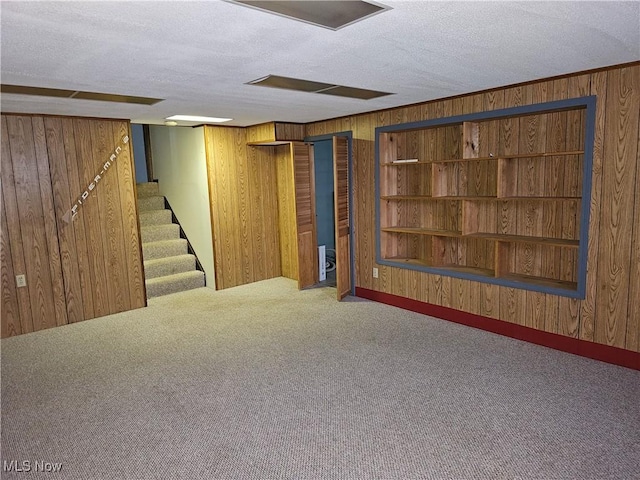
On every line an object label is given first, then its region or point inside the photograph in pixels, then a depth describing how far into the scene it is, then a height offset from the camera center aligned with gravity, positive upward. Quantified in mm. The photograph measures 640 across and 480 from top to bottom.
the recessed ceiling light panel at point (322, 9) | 1731 +692
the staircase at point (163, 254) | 5602 -919
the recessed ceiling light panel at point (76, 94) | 3069 +714
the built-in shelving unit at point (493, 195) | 3527 -204
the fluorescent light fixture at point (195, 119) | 4670 +726
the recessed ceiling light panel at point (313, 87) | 3029 +696
